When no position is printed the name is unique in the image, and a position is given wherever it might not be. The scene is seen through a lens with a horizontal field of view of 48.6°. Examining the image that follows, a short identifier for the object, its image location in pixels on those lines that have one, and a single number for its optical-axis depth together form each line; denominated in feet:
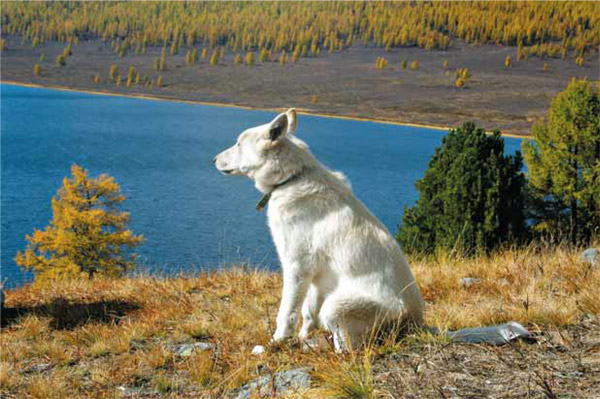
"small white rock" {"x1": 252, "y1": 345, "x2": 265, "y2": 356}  16.77
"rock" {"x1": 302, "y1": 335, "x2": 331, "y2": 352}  15.92
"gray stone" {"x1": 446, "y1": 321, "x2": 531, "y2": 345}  15.28
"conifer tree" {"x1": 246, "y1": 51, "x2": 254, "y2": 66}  522.88
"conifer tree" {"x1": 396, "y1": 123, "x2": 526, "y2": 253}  66.39
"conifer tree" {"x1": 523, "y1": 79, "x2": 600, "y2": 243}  93.78
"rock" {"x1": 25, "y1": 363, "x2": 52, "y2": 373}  18.79
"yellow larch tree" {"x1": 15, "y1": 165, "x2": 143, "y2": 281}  105.50
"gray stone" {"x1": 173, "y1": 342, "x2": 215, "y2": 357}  18.21
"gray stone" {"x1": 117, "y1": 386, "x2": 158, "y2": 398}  15.69
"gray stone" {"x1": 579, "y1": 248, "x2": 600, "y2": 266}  26.35
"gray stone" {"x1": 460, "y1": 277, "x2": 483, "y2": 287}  24.68
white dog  15.49
